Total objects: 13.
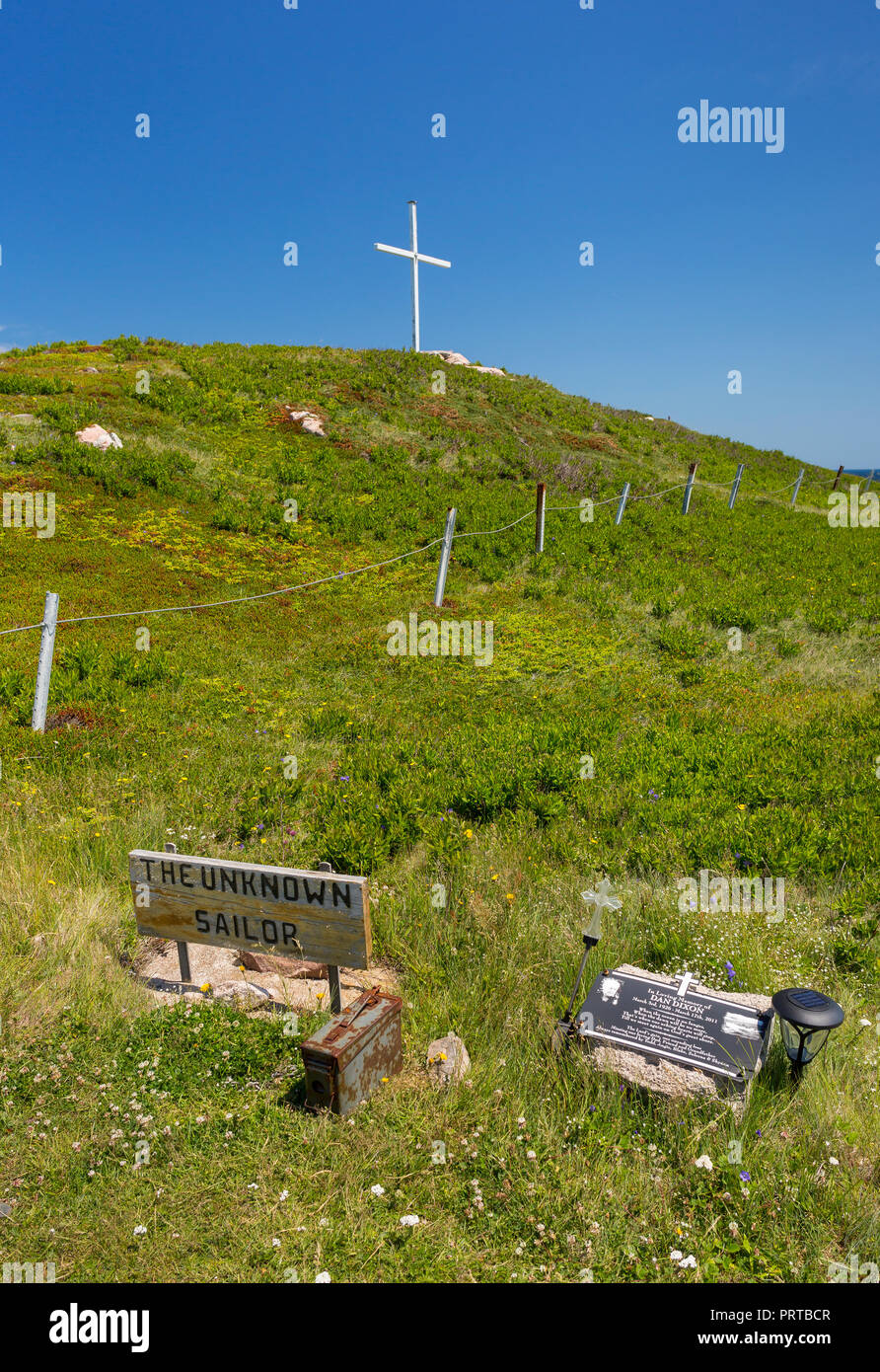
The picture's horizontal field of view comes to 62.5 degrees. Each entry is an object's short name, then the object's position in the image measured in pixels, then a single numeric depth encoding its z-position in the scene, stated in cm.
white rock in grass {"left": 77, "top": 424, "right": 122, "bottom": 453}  1802
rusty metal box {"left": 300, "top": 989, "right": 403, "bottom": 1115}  353
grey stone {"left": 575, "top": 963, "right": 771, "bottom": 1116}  370
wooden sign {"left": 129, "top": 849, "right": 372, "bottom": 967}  419
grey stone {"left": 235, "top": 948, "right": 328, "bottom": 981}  508
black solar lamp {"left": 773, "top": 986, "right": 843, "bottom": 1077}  353
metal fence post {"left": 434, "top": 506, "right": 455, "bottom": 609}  1357
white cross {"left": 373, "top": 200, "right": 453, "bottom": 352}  4003
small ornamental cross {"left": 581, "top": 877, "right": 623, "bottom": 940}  404
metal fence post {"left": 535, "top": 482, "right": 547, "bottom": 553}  1666
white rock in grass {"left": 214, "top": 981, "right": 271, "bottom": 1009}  462
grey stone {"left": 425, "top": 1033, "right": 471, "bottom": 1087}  391
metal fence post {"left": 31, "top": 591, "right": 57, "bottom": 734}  809
